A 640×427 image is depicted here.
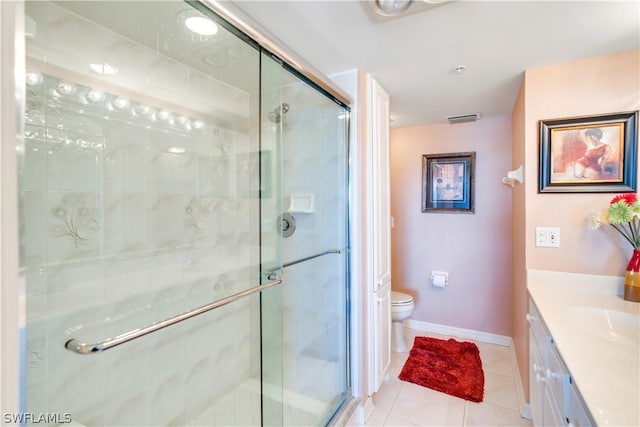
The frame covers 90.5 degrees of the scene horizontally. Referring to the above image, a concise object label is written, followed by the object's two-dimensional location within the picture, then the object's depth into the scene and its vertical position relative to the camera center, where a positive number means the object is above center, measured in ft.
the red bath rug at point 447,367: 7.46 -4.09
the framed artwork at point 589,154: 5.53 +1.05
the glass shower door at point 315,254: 6.25 -0.89
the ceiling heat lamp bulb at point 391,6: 4.16 +2.74
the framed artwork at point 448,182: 10.03 +0.97
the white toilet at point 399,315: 8.99 -2.96
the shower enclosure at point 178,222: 4.25 -0.17
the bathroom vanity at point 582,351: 2.62 -1.51
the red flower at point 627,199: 5.20 +0.22
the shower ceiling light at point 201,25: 4.43 +2.76
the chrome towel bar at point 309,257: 6.26 -0.96
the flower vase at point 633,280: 5.16 -1.12
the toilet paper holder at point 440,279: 10.15 -2.16
